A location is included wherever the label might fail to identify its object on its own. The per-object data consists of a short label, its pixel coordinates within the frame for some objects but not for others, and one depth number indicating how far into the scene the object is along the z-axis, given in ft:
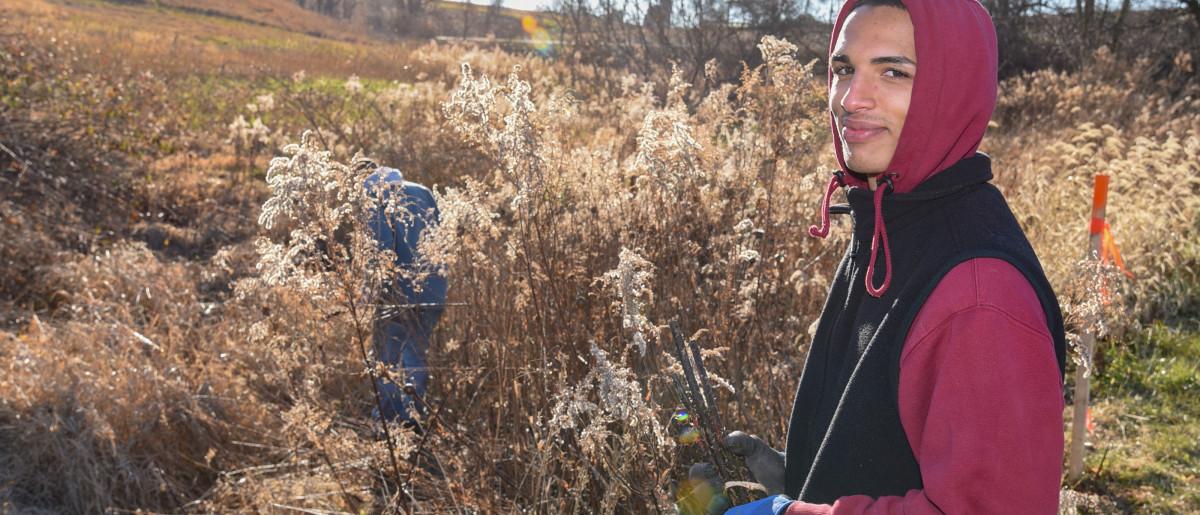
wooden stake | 12.62
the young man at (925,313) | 3.83
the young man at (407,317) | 12.09
